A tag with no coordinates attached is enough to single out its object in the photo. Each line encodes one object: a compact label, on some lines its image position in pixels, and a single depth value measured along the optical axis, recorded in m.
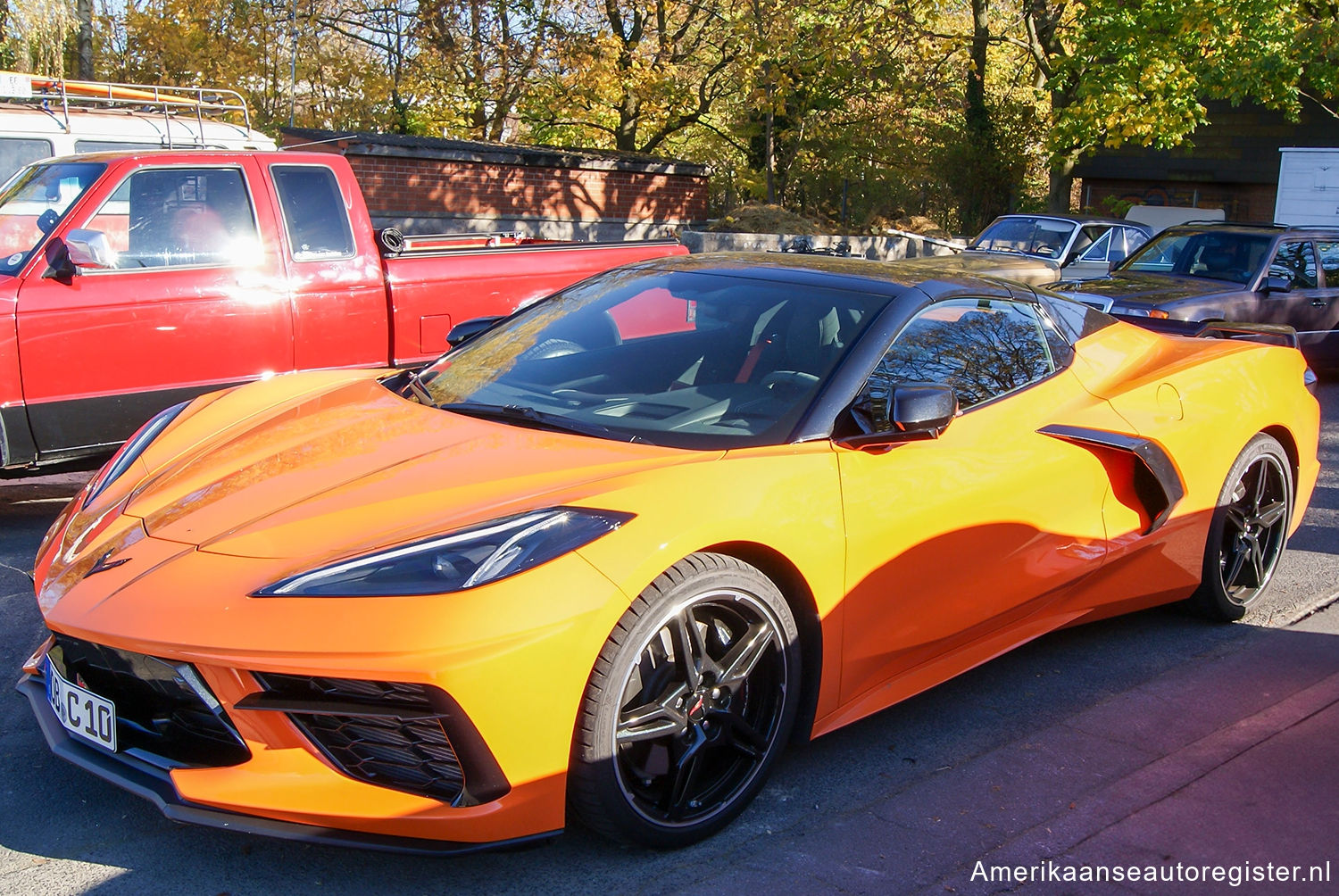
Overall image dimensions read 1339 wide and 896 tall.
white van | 9.77
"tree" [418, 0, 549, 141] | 20.58
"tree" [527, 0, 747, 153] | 20.36
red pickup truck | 5.61
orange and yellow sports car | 2.59
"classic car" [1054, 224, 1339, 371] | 10.15
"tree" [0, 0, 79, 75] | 20.28
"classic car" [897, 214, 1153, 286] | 13.36
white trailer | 20.08
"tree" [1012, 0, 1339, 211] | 18.11
